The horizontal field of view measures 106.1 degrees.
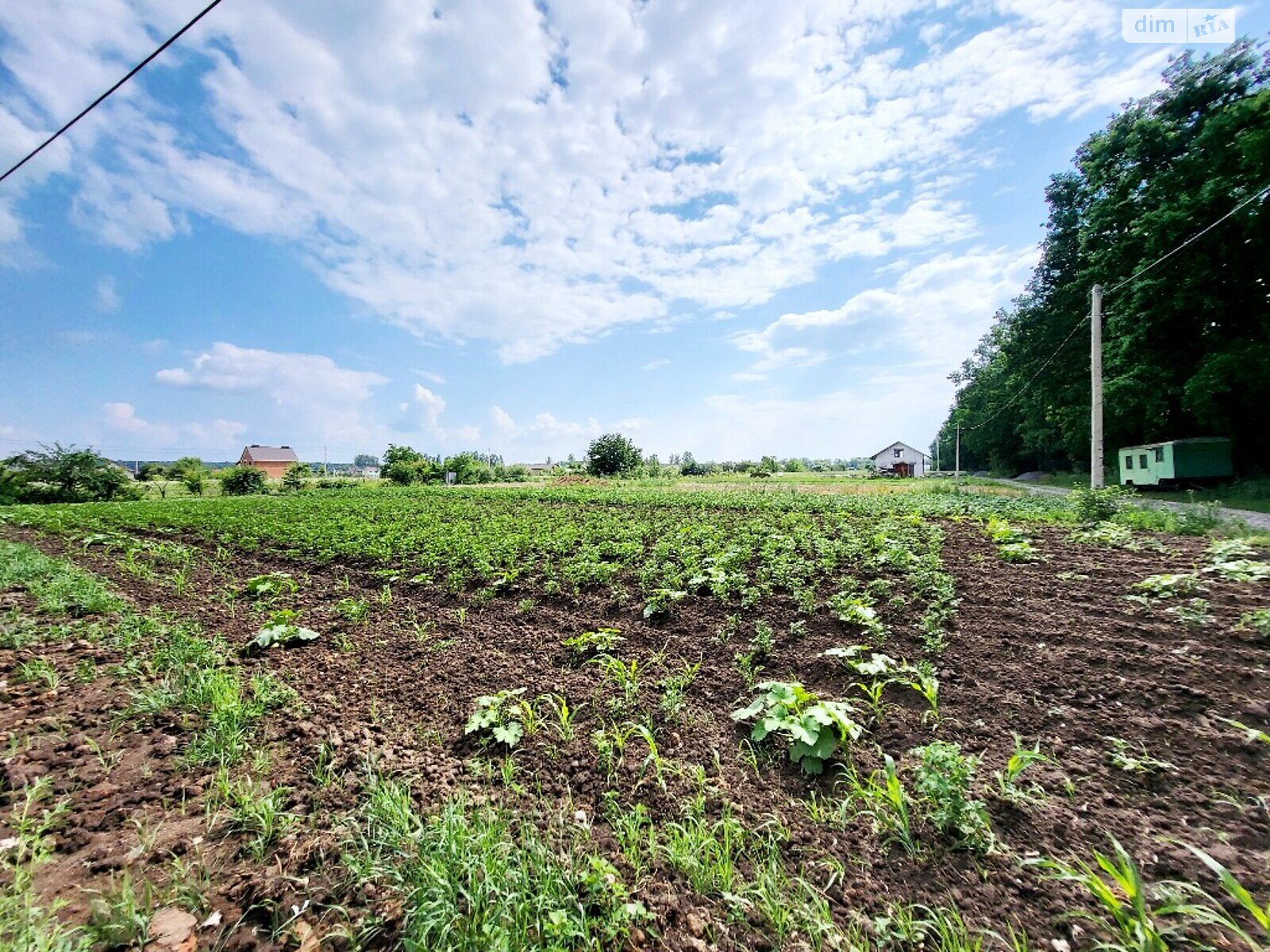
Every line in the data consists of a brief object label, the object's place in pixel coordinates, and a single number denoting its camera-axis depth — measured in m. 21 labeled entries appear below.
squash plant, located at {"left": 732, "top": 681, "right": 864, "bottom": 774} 2.89
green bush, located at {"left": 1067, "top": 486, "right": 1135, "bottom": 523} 9.20
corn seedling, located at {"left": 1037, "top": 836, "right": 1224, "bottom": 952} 1.75
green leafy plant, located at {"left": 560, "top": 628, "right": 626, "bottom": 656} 4.57
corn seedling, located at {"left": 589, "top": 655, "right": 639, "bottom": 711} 3.66
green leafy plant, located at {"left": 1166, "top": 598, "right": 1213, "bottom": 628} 4.09
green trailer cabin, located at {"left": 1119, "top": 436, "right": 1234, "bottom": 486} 18.95
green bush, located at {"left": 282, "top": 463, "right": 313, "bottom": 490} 42.12
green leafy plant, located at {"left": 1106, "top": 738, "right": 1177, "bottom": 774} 2.63
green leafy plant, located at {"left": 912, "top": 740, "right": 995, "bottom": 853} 2.28
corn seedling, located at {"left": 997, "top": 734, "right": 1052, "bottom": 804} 2.50
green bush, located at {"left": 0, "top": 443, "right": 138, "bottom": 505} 29.28
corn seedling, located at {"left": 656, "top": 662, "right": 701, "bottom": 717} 3.50
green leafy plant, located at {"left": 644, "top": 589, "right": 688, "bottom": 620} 5.38
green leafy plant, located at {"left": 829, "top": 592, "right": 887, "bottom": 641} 4.39
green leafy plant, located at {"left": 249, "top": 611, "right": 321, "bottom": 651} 4.78
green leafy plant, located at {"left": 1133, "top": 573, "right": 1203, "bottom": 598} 4.80
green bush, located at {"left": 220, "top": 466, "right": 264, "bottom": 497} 38.97
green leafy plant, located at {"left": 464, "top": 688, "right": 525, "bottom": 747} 3.20
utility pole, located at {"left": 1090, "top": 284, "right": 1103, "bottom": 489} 14.46
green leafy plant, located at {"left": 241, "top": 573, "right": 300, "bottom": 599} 6.70
